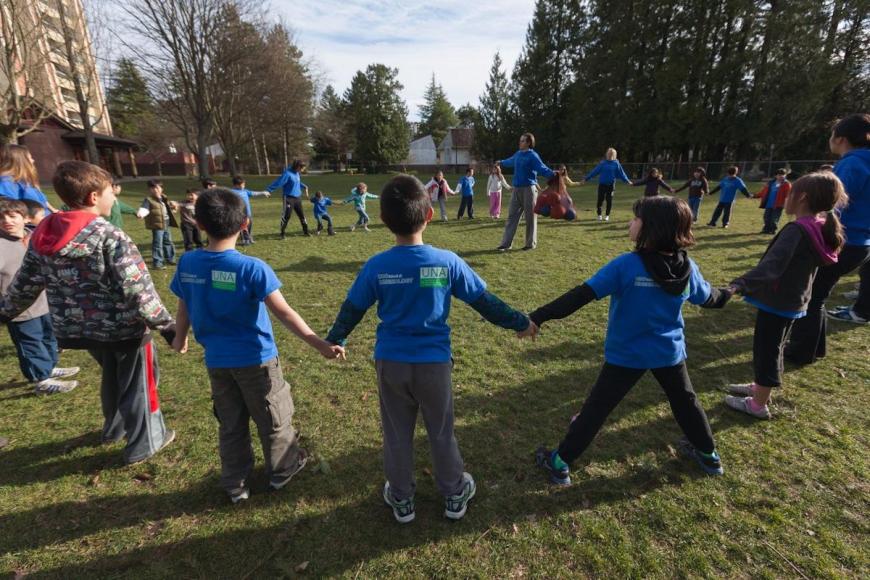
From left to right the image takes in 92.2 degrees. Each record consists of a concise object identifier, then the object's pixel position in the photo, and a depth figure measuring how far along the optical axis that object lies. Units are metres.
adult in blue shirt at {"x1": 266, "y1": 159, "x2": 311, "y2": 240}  11.62
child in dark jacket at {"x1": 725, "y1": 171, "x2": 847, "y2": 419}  3.25
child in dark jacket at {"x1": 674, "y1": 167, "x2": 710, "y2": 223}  13.01
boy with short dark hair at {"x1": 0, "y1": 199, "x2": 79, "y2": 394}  3.86
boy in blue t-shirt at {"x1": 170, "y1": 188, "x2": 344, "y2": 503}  2.44
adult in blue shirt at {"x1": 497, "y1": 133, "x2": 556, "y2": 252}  8.96
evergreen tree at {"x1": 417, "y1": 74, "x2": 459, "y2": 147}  89.44
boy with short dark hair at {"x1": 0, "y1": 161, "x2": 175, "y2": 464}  2.72
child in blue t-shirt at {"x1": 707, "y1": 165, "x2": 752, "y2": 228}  11.90
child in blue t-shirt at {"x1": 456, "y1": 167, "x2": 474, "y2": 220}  14.71
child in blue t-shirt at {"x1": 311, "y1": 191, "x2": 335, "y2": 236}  12.73
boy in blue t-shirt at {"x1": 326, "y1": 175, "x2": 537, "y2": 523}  2.25
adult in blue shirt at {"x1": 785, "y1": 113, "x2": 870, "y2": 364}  4.34
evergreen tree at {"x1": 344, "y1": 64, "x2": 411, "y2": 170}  56.34
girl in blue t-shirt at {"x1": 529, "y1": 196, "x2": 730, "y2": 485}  2.46
